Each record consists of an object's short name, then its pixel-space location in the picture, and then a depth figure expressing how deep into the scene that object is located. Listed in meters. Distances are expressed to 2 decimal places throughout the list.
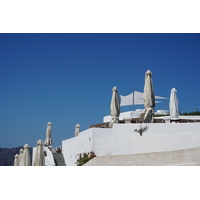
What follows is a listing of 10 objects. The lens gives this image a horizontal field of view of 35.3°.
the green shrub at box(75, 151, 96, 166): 13.72
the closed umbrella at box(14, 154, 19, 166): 23.39
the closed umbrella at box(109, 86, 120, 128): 15.09
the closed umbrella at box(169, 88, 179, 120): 14.52
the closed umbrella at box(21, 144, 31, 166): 17.62
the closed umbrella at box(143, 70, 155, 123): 13.62
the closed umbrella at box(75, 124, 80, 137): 22.25
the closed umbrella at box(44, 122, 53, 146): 23.81
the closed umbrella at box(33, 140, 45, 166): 15.33
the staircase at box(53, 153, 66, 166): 19.47
